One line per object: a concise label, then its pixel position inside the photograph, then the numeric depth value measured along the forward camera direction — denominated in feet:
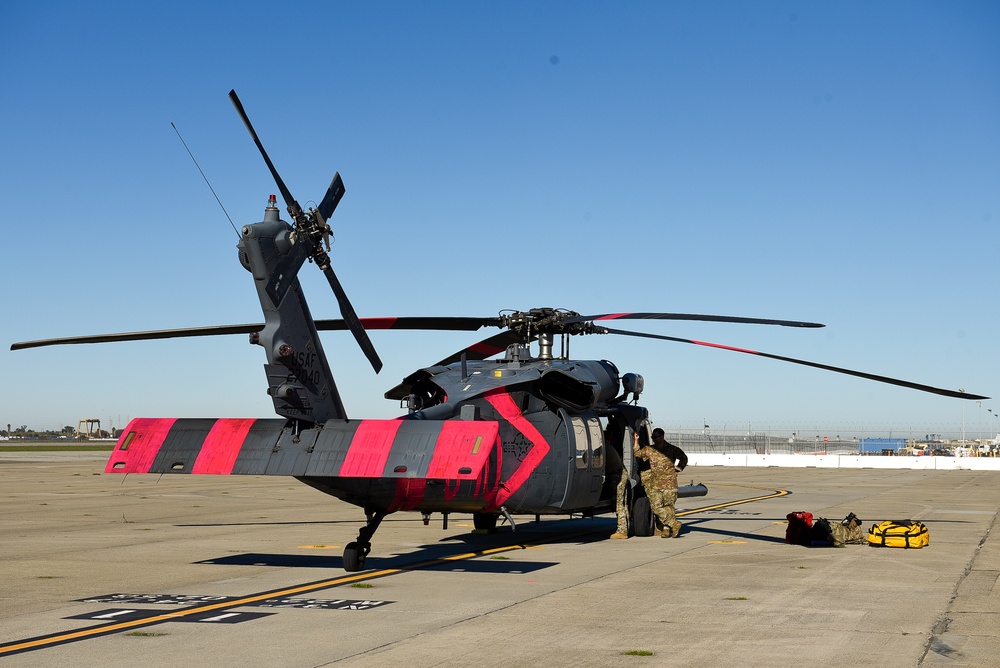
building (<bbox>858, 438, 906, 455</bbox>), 517.63
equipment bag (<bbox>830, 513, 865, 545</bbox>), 62.44
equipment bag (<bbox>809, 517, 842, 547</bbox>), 62.44
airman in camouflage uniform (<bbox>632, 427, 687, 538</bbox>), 64.59
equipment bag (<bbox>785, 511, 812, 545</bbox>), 62.59
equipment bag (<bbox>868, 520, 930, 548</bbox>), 60.54
